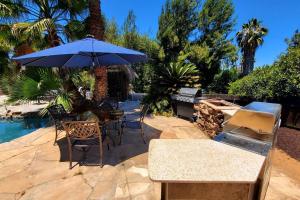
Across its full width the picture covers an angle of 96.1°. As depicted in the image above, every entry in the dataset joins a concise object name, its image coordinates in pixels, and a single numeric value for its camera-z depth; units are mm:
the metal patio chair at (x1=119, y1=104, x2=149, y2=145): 3119
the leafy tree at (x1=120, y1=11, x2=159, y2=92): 8941
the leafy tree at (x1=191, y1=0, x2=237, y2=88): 9684
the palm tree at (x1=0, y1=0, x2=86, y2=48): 4262
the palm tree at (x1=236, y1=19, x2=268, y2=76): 15234
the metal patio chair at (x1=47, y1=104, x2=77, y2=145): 2894
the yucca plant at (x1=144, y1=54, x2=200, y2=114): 5352
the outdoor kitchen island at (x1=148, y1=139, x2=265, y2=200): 919
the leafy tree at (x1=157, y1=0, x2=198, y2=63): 9206
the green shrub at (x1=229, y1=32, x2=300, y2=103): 4375
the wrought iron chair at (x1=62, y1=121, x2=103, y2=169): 2273
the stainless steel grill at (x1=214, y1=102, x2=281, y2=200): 1265
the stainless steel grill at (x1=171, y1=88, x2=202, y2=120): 4445
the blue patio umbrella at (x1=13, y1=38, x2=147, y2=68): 2288
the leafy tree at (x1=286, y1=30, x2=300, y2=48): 8039
